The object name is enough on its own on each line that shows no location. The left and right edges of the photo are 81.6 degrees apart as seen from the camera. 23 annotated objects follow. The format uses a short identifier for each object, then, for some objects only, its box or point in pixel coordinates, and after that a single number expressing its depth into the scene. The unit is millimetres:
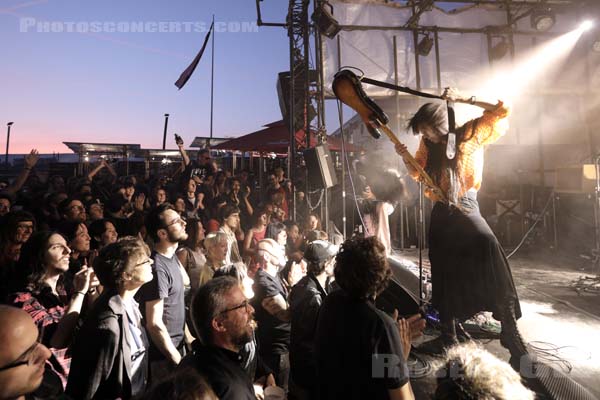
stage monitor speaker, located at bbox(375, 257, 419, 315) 4562
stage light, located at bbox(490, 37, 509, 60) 10600
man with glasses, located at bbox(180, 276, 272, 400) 1536
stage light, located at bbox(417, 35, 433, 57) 10634
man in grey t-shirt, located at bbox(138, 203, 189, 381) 2582
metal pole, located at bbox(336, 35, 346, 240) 4496
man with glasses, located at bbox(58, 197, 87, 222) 4398
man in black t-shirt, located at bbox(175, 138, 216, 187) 7823
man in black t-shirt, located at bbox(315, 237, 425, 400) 1640
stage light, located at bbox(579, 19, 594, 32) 9812
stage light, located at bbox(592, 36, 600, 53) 10214
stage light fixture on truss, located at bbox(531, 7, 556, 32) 9508
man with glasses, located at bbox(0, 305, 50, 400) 1255
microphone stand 3486
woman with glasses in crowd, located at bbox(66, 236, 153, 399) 1912
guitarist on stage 2826
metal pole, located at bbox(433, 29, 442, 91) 11117
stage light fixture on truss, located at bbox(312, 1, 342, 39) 7516
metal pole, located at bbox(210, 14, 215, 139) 22700
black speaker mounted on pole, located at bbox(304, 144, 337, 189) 6066
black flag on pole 12919
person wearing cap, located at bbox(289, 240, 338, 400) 2506
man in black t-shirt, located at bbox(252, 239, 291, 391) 3006
